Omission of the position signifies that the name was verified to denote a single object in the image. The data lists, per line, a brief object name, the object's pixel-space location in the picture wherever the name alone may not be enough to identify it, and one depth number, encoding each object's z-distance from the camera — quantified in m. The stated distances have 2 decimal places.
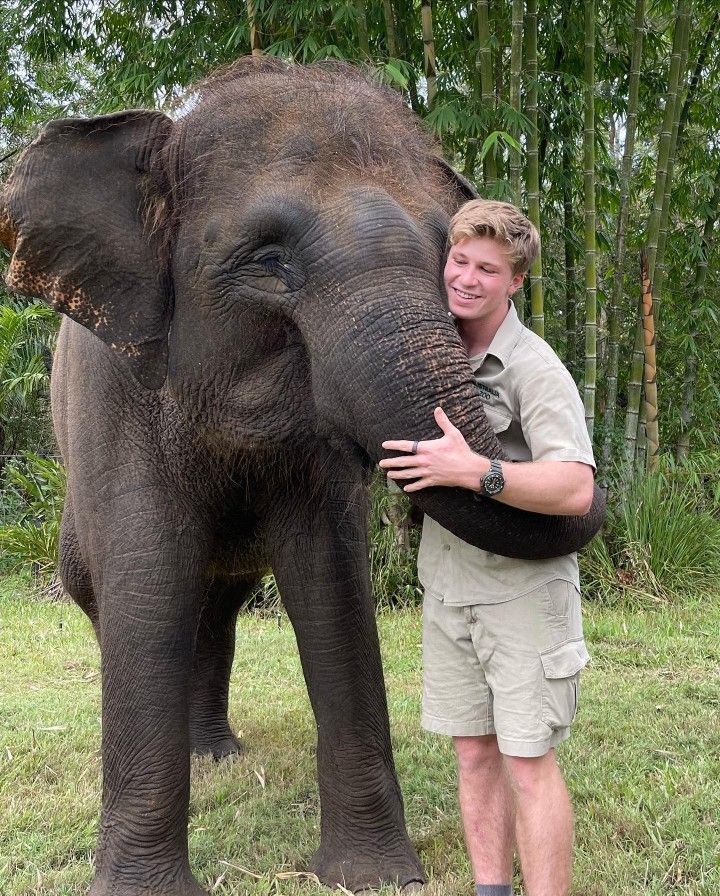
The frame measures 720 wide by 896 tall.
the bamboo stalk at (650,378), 7.08
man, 2.32
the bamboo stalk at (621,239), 6.86
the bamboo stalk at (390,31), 5.96
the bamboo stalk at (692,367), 7.98
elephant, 2.31
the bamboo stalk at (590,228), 6.23
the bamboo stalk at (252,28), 5.03
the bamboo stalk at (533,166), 6.08
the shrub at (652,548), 6.85
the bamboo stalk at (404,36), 6.54
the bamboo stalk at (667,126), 6.71
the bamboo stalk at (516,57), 5.87
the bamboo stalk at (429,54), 5.70
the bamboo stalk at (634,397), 7.25
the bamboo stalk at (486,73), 5.86
